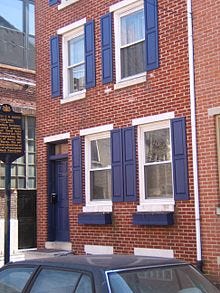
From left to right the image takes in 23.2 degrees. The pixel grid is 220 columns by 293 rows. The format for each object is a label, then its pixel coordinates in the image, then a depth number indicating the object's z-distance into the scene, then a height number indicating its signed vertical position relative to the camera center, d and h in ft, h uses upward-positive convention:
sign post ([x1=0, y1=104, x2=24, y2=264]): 35.64 +3.75
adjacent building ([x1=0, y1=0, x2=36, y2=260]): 64.03 +12.37
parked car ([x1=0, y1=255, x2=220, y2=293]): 14.49 -2.38
